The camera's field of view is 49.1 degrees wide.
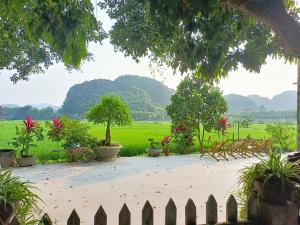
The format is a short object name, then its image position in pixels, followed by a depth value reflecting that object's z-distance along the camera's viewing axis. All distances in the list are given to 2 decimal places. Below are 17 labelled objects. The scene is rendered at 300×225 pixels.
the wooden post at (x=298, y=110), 7.34
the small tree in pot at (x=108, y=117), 10.94
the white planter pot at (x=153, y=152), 12.33
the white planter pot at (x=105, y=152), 10.88
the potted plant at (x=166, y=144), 12.78
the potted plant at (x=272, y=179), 2.25
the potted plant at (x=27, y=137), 9.95
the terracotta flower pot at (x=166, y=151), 12.77
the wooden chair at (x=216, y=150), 11.44
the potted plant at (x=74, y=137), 10.64
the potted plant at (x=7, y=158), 9.49
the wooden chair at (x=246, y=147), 11.84
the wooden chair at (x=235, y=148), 11.87
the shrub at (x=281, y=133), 14.20
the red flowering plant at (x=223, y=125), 13.73
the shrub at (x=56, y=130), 10.75
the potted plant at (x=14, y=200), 1.66
